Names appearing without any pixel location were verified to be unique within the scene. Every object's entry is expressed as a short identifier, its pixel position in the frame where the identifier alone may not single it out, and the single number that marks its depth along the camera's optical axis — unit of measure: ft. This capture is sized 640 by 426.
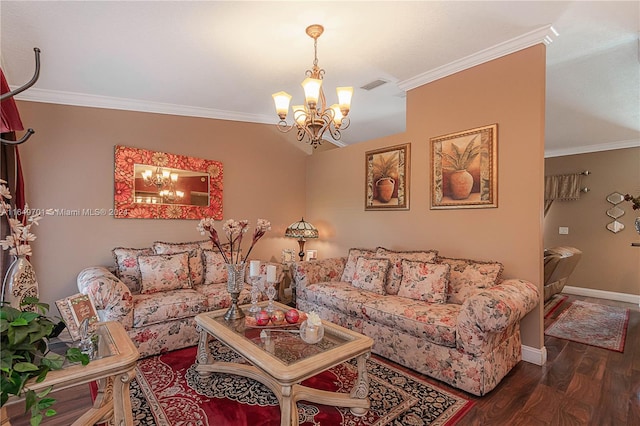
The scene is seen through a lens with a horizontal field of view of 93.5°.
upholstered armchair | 11.94
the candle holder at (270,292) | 8.01
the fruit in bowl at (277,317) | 7.14
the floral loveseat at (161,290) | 8.65
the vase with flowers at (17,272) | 4.45
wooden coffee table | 5.28
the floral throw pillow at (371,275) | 10.78
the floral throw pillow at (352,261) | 12.21
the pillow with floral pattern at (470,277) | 9.09
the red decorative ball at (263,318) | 7.05
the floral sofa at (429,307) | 7.15
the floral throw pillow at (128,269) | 10.68
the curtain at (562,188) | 18.29
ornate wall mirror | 11.87
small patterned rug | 10.68
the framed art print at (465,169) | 9.90
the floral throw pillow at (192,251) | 11.73
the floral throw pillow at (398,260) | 10.69
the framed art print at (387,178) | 12.47
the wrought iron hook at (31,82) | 2.82
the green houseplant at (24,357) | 3.20
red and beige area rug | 6.24
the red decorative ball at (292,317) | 7.24
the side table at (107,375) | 4.21
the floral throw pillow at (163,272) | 10.44
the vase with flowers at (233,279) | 7.77
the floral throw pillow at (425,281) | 9.37
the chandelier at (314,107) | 7.93
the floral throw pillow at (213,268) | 12.00
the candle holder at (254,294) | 8.07
